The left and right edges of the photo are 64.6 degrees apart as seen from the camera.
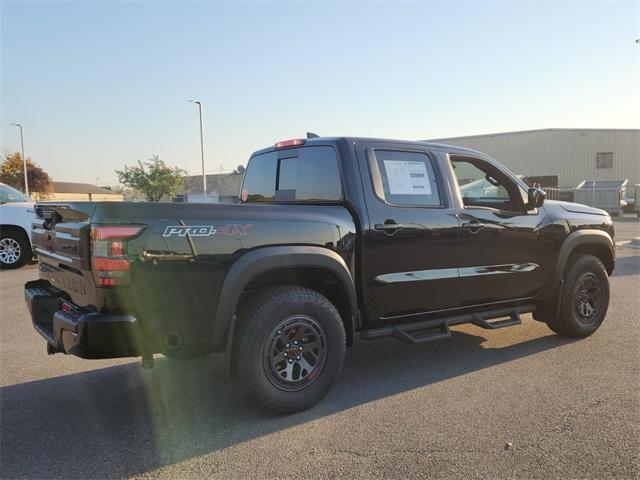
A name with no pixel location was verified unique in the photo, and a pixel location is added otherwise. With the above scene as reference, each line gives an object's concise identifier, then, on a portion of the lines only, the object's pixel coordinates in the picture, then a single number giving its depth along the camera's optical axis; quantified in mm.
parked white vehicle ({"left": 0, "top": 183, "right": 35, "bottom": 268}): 10141
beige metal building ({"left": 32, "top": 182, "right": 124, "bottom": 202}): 79469
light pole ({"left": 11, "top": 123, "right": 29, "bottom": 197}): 46156
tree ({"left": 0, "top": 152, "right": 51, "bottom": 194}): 51781
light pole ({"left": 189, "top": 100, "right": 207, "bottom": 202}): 39525
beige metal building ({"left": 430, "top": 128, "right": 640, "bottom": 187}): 39312
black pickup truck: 3057
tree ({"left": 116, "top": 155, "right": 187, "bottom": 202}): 49719
